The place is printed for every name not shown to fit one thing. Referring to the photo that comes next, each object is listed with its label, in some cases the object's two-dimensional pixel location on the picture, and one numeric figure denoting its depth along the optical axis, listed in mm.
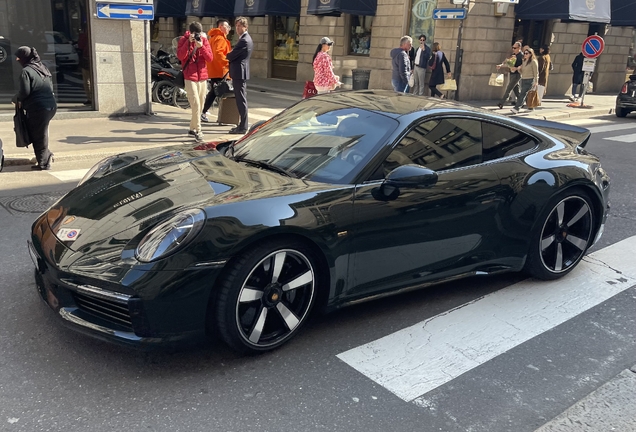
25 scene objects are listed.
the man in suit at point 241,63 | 10797
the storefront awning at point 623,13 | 22344
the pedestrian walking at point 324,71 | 11297
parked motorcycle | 14344
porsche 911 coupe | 3172
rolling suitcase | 11570
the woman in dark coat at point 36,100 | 7469
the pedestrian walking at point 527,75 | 16391
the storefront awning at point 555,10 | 19172
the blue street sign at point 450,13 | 15969
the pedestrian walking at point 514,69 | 17016
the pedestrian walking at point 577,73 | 20553
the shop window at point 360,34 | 22375
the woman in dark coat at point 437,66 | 16812
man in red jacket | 10383
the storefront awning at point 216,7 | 27266
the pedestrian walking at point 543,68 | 17484
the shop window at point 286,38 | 25531
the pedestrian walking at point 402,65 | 12961
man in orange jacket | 12266
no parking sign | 17281
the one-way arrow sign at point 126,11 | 11547
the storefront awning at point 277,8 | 24125
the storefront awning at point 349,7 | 20969
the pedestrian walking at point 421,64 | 17266
